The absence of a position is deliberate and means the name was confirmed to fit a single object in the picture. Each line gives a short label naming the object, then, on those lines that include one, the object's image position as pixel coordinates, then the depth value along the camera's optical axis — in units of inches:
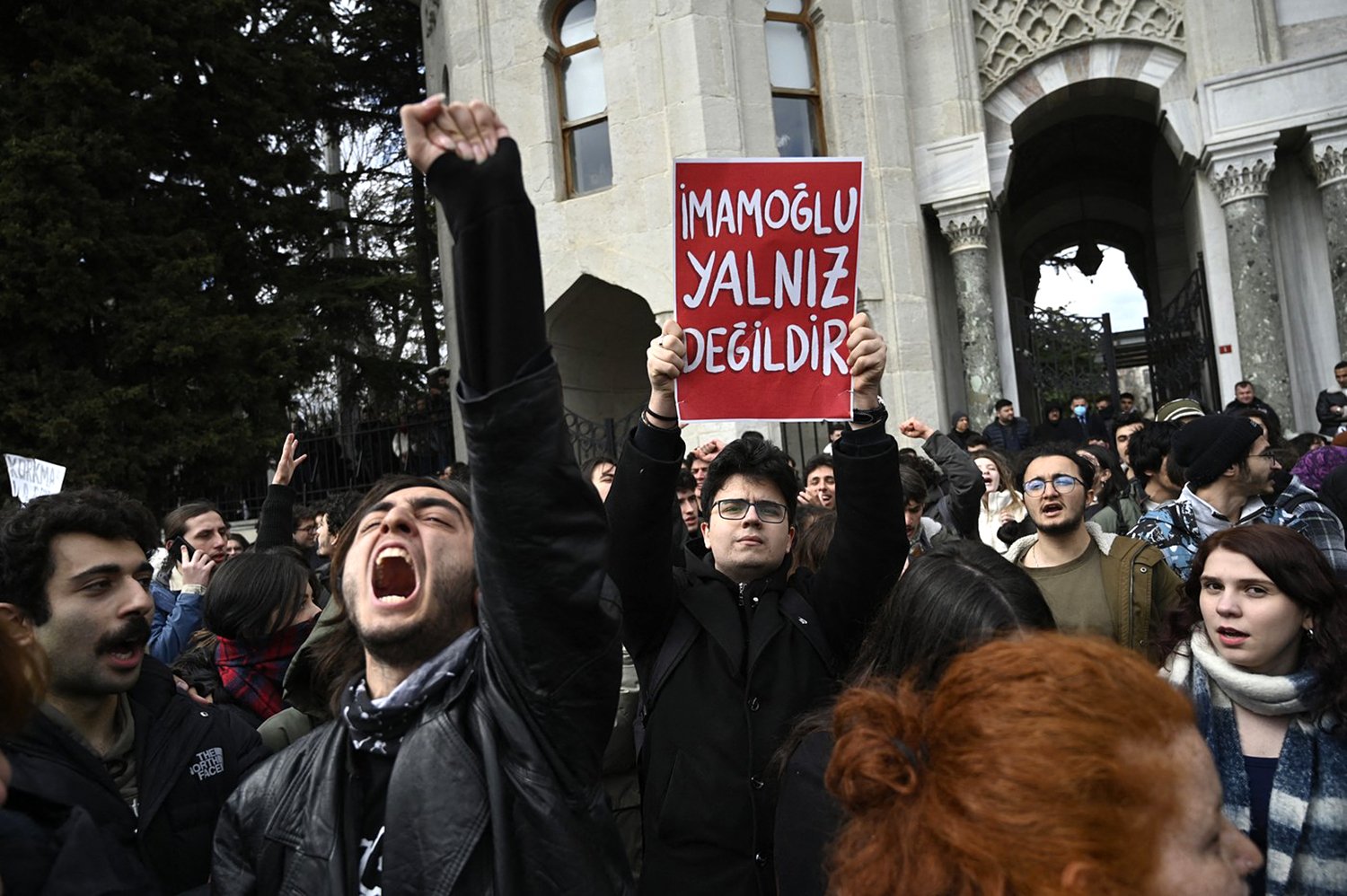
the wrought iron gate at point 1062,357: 544.1
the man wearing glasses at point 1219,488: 171.6
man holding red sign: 109.0
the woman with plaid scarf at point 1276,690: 100.0
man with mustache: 93.6
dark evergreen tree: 507.5
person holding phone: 183.6
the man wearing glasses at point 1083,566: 149.1
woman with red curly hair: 49.3
